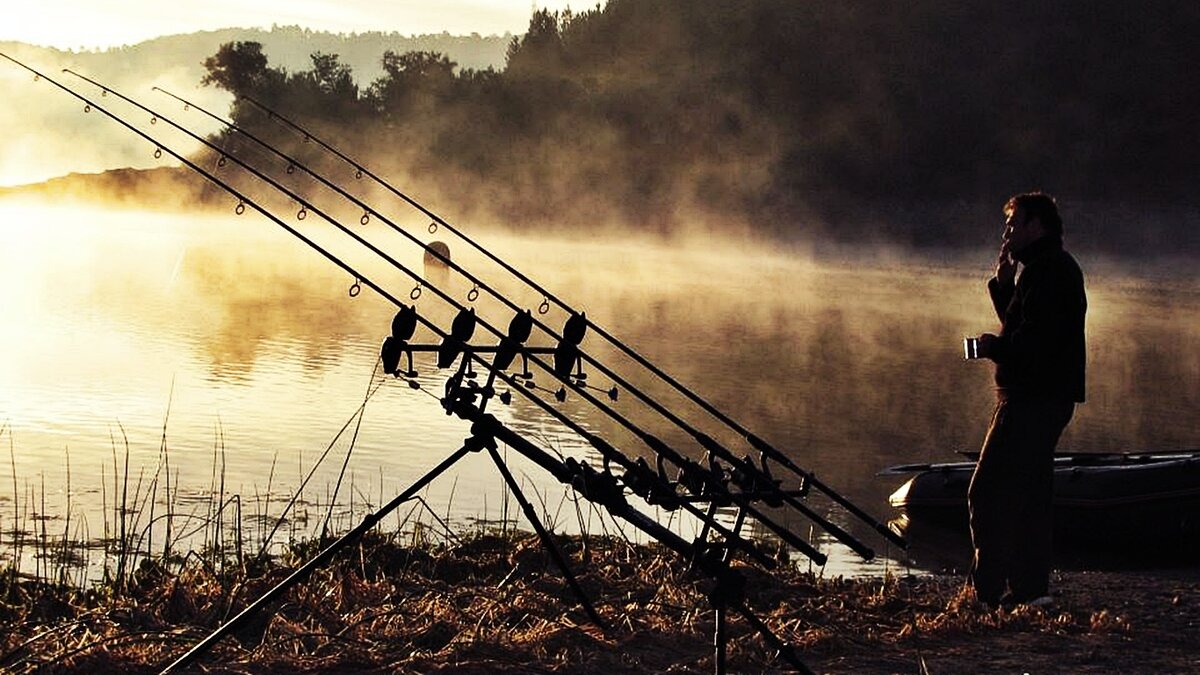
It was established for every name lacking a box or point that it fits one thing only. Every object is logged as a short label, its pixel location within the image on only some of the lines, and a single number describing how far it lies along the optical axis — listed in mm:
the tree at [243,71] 82625
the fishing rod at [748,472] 5672
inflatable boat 10297
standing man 7215
